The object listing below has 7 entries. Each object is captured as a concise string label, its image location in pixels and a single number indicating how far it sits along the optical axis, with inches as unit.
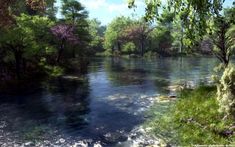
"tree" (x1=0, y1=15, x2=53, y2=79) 927.0
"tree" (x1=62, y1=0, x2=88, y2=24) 1632.0
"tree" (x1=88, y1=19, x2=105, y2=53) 2847.8
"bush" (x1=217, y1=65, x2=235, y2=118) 385.9
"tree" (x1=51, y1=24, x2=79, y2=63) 1405.2
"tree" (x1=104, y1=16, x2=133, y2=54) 2843.4
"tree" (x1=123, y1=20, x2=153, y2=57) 2932.2
